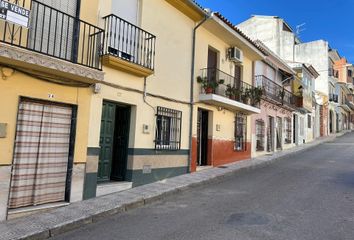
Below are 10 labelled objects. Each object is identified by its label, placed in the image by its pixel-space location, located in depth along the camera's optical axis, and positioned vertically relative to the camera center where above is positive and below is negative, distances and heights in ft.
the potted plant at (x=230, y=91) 44.55 +8.28
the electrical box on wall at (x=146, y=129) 30.72 +1.75
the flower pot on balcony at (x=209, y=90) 39.27 +7.32
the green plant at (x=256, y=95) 50.67 +9.08
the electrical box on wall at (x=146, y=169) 30.66 -2.13
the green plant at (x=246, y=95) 48.52 +8.58
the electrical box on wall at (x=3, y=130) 19.48 +0.69
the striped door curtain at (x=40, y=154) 20.96 -0.79
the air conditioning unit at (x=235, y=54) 46.61 +14.13
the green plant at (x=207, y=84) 39.27 +8.07
